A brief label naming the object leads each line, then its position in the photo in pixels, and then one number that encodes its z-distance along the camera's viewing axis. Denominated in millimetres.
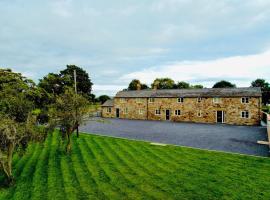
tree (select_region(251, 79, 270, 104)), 69006
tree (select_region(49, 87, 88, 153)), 15789
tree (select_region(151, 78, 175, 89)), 79875
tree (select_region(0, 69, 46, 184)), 10163
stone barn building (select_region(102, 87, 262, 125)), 36109
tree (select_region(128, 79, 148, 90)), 82750
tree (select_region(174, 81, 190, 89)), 79544
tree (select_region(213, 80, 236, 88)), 75812
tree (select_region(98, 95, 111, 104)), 73712
